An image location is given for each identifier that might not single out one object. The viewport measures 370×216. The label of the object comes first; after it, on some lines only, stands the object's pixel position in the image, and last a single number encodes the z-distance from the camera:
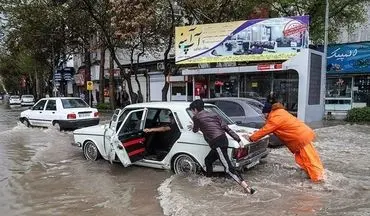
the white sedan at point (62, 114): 17.11
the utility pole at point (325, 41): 19.10
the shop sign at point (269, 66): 19.34
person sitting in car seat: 8.96
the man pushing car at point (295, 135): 7.56
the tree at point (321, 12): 20.64
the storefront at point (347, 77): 22.92
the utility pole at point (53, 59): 35.42
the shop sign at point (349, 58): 22.72
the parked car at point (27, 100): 50.04
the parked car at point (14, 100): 58.09
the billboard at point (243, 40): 18.83
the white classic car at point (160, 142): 8.14
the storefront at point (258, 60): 18.70
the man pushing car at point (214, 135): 7.28
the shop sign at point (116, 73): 38.16
